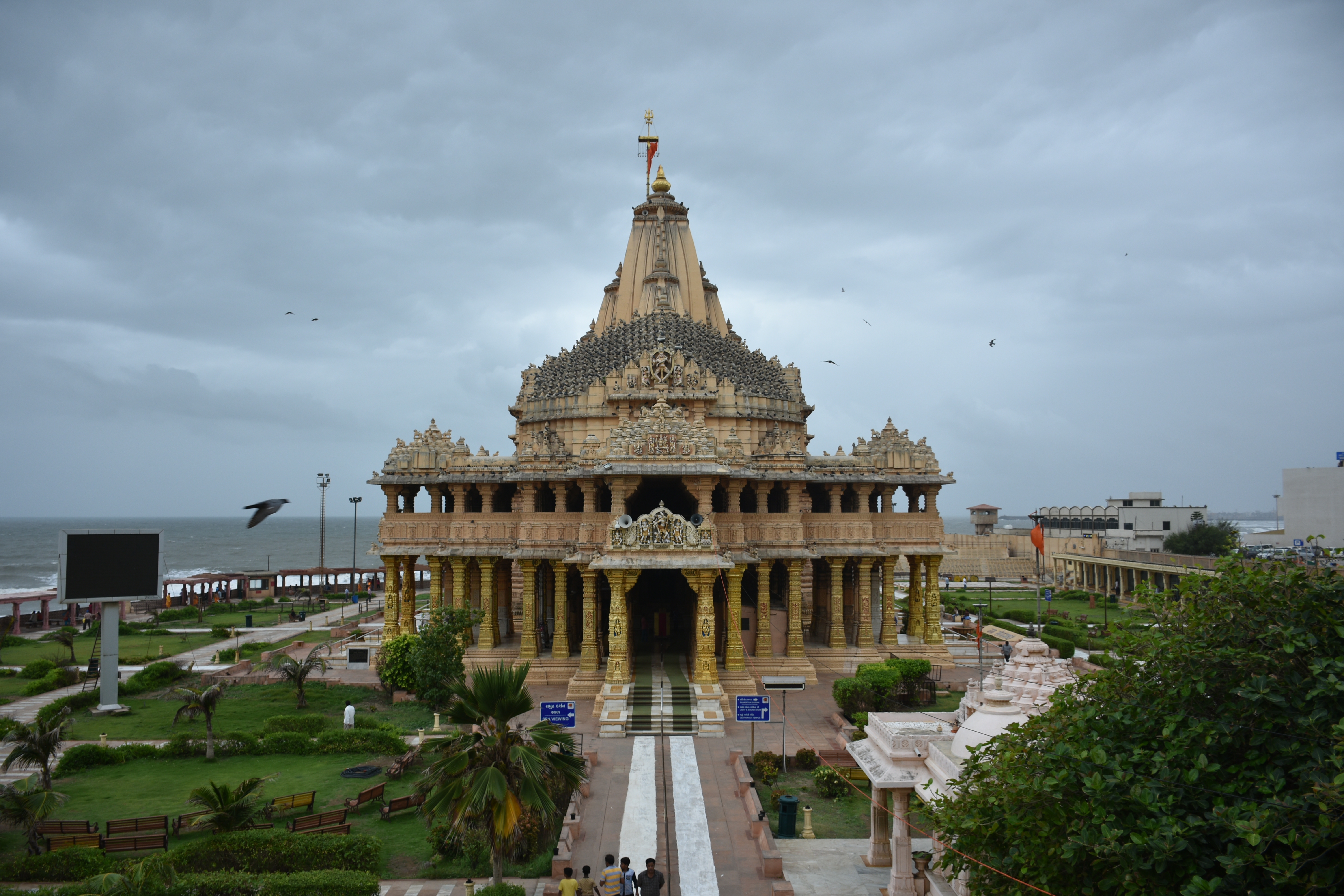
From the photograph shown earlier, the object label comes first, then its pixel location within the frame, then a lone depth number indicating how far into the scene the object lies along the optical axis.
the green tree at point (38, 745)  19.19
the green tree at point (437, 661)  26.36
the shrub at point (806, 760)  22.83
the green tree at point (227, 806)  16.66
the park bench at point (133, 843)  16.75
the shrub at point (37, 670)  36.09
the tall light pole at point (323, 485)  83.06
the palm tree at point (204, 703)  23.80
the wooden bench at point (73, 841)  16.61
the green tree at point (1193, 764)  7.70
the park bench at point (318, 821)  17.33
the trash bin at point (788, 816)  18.05
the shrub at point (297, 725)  26.22
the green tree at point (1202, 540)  70.31
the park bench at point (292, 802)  18.56
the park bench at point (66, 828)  17.19
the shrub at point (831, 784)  20.47
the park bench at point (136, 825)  17.19
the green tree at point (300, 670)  30.78
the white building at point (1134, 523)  83.25
